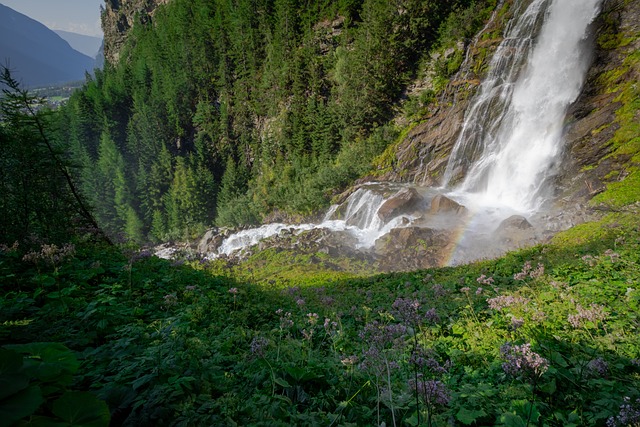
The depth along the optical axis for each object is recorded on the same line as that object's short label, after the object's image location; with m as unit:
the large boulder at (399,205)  17.59
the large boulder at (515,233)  11.59
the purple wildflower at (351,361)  2.27
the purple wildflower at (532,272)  4.28
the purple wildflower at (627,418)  1.46
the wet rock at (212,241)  24.72
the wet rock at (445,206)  16.12
